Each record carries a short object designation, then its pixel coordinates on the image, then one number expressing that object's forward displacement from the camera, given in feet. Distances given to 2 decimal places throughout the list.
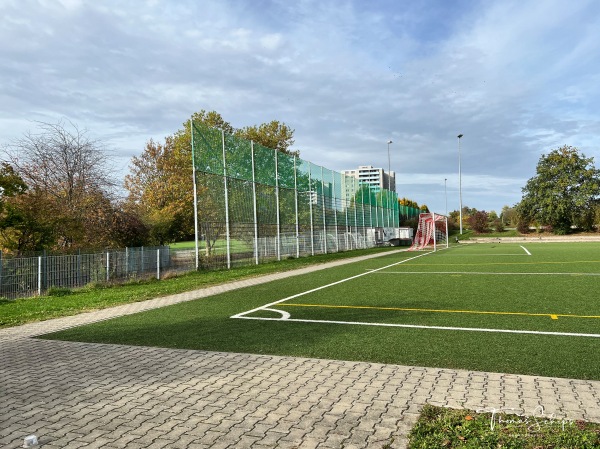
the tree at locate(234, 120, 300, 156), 140.97
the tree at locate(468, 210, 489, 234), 247.50
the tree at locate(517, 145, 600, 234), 217.77
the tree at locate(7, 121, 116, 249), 65.72
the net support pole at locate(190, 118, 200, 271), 62.64
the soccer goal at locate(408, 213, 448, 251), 137.10
